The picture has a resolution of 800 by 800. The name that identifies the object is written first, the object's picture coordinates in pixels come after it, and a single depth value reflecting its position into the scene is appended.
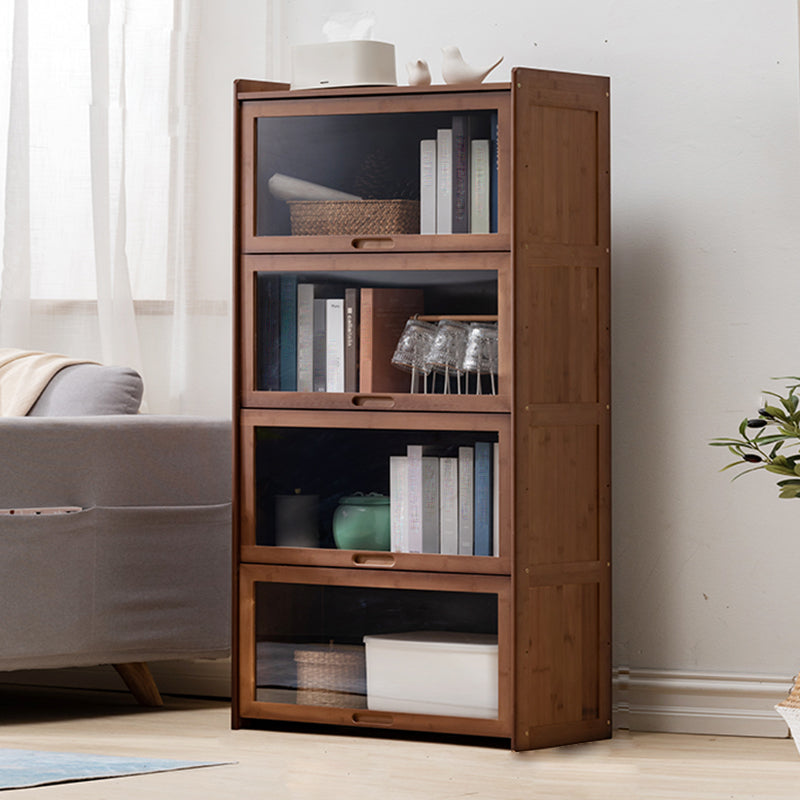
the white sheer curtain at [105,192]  5.56
